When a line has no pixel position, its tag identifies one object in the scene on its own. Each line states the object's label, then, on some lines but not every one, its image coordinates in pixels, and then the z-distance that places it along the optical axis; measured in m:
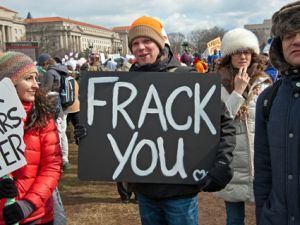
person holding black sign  2.07
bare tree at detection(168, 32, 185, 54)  75.11
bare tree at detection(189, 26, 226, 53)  68.19
